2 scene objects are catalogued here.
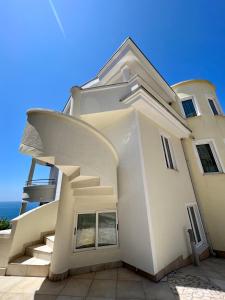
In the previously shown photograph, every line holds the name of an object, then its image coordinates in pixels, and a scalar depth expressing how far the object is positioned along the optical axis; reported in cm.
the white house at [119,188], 333
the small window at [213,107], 793
